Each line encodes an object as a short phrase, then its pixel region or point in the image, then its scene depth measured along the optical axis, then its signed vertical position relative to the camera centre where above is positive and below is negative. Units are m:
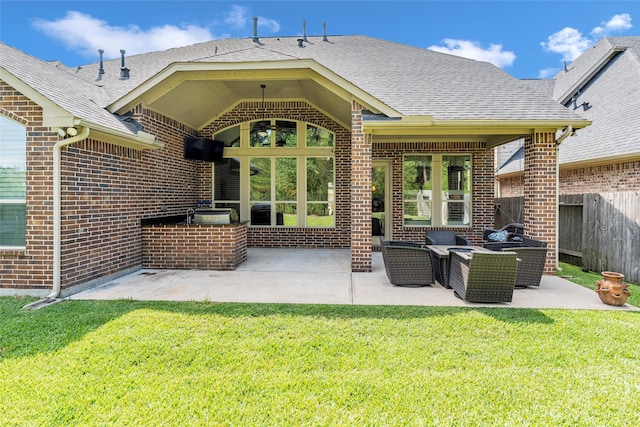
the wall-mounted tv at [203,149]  9.47 +1.74
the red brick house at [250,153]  5.41 +1.33
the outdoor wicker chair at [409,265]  5.75 -0.92
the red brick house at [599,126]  8.06 +2.39
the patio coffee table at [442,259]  5.81 -0.85
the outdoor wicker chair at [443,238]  7.02 -0.57
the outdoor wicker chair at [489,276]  4.73 -0.93
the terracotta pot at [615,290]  4.79 -1.12
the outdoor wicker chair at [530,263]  5.61 -0.86
